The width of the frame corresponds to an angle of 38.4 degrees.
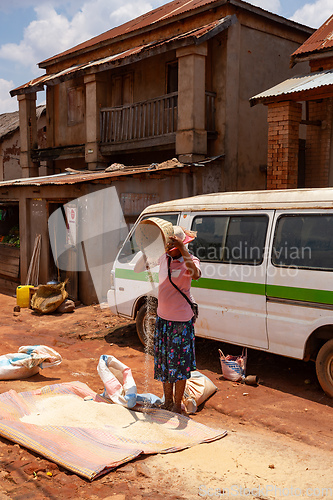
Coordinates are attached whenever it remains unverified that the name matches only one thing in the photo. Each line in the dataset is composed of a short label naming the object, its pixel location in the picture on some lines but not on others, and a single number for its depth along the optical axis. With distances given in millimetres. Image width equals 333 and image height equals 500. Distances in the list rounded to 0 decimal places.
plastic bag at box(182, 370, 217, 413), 5066
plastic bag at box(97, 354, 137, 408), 4848
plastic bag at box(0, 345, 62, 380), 5789
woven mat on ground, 3771
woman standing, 4637
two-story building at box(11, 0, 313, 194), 12078
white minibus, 5207
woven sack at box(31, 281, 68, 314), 10250
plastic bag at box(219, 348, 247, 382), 6004
